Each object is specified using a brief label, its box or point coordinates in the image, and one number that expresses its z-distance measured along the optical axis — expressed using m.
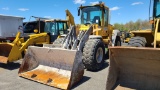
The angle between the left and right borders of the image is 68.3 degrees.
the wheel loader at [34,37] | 4.75
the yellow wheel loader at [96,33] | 3.98
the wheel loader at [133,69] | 2.34
